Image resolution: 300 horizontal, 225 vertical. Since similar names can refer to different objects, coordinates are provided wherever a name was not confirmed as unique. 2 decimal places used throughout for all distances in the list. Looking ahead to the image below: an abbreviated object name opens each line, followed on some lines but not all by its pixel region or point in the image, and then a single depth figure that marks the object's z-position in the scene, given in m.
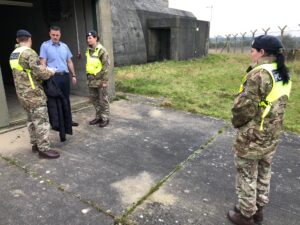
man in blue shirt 4.29
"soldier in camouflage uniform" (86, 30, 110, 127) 4.71
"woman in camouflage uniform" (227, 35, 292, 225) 2.15
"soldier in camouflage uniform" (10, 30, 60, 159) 3.39
